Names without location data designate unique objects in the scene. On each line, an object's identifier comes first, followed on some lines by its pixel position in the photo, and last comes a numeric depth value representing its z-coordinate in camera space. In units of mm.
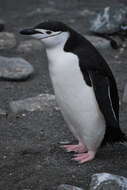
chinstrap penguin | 4952
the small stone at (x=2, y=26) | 9856
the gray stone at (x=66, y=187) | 4463
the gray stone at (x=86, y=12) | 11069
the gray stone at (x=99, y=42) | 9125
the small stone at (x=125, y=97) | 6973
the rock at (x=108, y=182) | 4390
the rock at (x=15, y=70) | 7630
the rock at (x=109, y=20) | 9498
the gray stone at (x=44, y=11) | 11155
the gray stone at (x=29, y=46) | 8998
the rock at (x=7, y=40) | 9116
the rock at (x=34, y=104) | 6681
